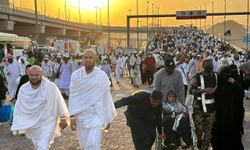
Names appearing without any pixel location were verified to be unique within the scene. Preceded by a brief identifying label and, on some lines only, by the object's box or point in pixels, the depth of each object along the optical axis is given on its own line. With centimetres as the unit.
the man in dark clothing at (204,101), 808
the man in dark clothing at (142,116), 683
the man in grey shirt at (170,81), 869
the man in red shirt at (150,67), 2394
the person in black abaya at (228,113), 795
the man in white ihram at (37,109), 684
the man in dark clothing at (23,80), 1072
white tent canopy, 3335
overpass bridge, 6739
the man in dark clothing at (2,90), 1148
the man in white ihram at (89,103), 690
